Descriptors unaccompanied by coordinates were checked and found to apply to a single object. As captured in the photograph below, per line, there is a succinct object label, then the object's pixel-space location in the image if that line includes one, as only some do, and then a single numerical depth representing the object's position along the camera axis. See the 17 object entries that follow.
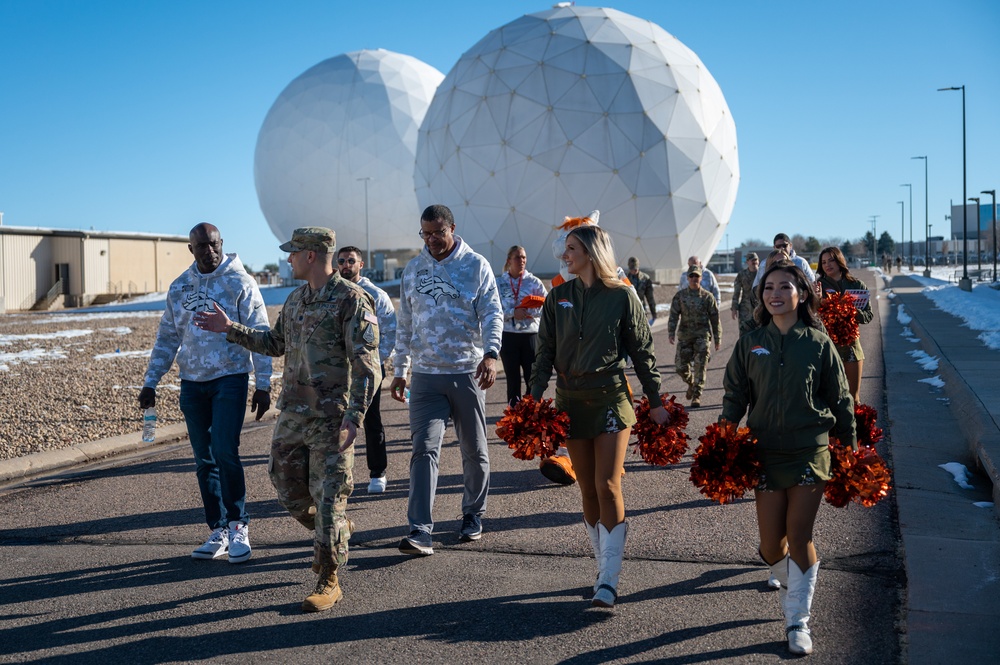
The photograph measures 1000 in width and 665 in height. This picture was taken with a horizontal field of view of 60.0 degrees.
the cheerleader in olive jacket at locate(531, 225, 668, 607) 4.02
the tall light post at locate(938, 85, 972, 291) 33.30
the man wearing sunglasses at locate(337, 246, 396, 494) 6.34
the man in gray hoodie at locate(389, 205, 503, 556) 5.00
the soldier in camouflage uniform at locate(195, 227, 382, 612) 4.08
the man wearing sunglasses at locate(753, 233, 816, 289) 8.66
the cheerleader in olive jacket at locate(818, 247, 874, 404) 7.32
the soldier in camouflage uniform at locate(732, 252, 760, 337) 10.51
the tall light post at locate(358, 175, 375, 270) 59.20
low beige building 37.16
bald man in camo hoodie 4.87
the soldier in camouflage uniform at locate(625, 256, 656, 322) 12.98
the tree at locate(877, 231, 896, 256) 146.00
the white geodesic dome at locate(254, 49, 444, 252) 62.09
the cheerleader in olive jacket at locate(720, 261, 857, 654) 3.54
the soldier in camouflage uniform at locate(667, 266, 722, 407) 9.72
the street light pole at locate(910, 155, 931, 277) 61.45
